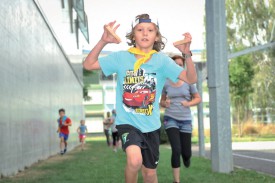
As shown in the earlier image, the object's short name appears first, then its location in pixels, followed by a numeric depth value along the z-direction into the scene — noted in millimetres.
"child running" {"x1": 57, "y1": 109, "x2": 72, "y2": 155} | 18288
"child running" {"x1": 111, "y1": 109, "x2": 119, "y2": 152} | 20809
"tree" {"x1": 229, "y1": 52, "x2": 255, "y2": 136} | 38969
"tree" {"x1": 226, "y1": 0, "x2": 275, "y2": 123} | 35750
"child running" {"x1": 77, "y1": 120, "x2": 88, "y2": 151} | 25378
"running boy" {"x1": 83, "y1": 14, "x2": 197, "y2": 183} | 5176
